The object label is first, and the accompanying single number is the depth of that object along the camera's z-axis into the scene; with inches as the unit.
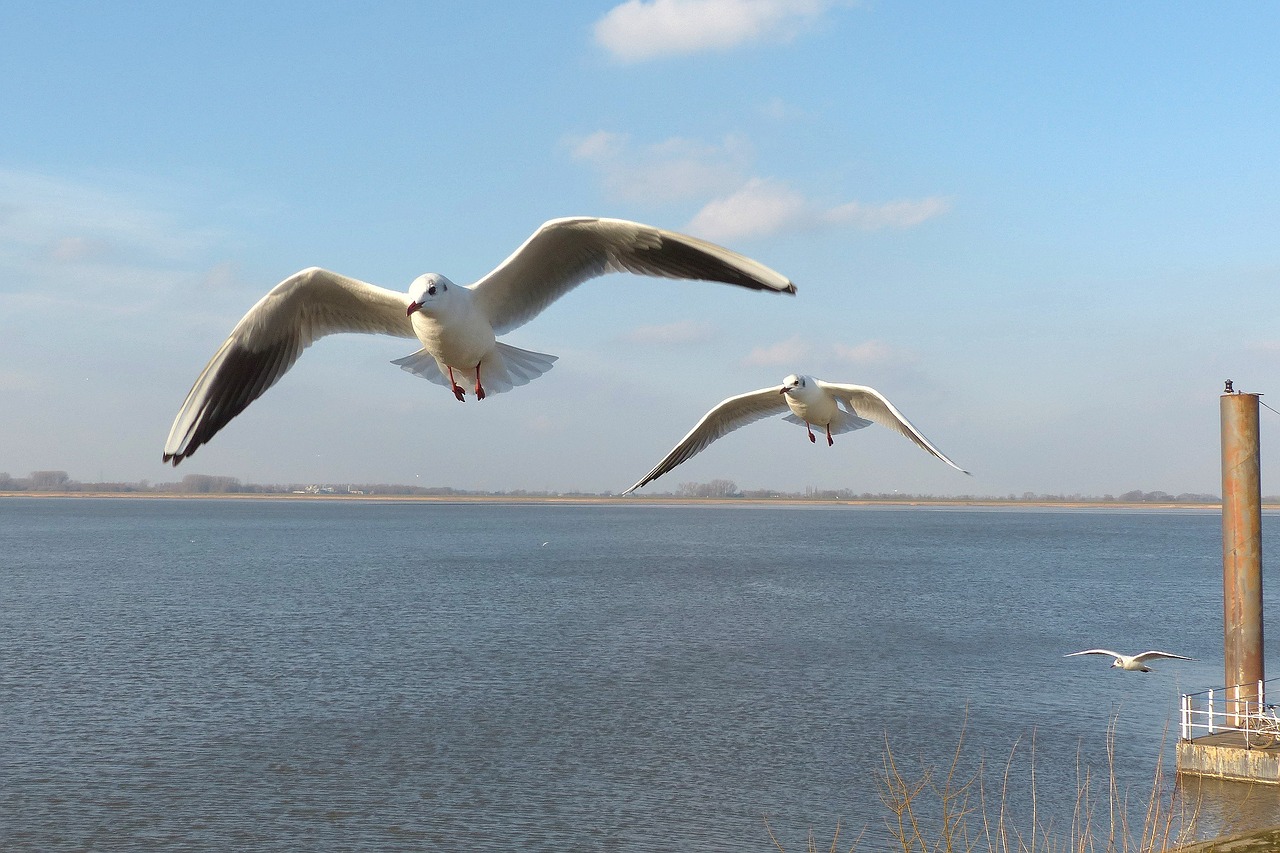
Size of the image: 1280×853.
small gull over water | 991.5
